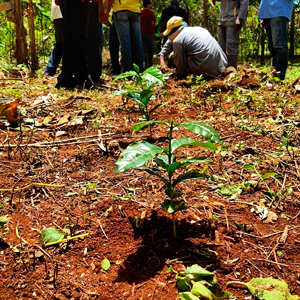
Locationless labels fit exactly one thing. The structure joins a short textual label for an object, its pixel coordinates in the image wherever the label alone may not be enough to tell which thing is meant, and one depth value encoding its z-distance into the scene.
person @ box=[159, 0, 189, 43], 7.13
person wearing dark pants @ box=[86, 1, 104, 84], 4.55
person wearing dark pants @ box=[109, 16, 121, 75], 6.22
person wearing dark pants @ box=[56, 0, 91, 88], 3.71
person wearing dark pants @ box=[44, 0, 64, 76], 5.02
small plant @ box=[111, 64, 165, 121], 2.39
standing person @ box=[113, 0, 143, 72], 4.89
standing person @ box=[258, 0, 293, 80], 4.27
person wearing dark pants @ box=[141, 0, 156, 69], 7.36
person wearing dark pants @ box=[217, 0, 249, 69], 4.97
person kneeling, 4.68
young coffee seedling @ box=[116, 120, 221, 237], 1.21
